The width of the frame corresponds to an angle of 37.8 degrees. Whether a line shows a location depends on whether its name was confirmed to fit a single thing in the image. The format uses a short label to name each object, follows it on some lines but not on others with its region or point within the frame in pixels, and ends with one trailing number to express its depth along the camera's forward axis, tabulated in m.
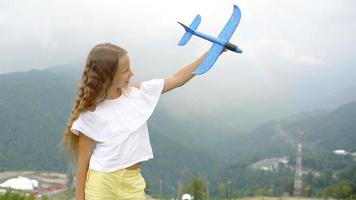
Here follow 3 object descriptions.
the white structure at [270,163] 72.18
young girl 2.12
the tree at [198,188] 29.00
